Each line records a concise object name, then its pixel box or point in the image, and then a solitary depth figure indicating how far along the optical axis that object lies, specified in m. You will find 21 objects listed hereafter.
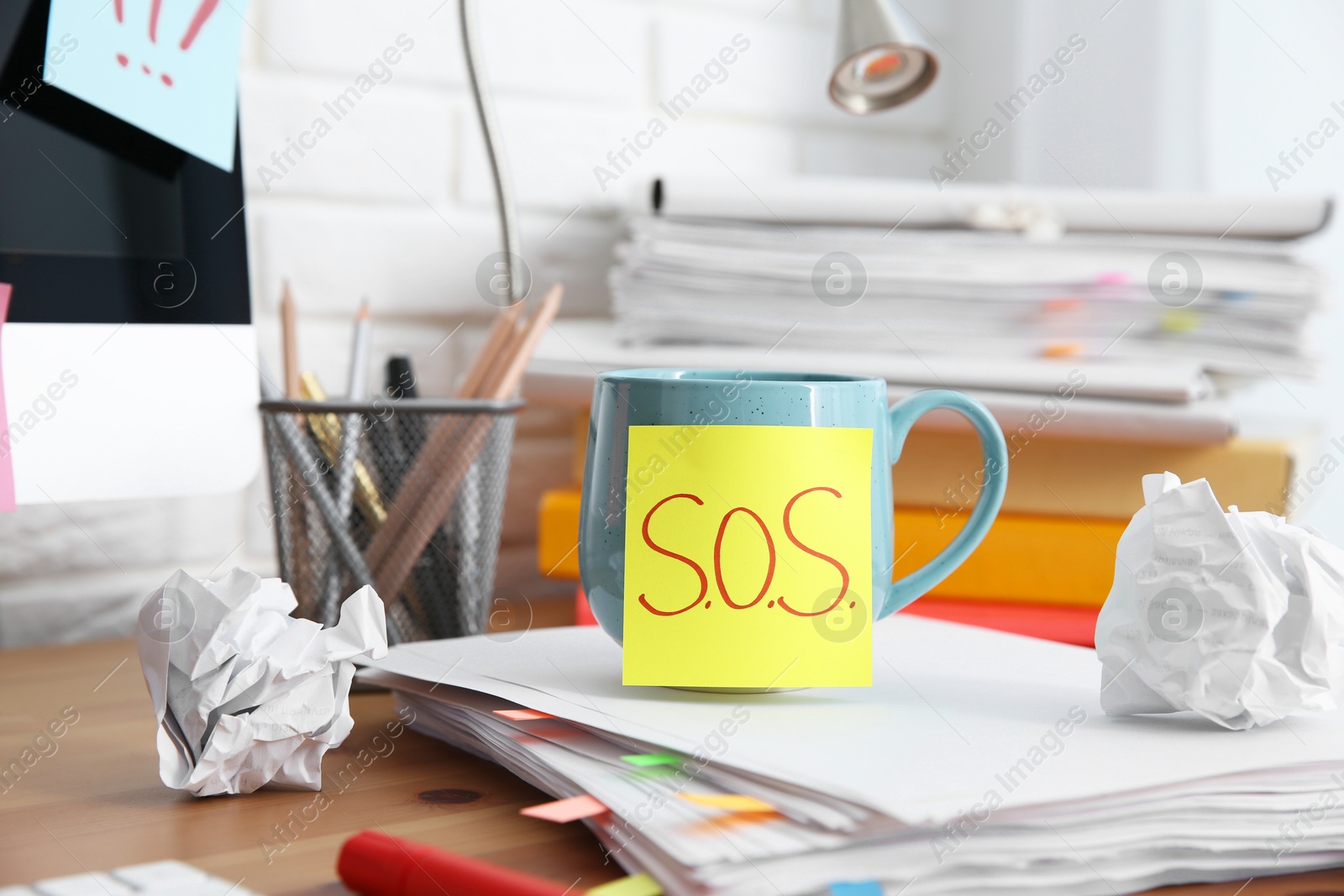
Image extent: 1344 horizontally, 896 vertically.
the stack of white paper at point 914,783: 0.33
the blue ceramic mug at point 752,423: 0.46
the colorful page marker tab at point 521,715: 0.44
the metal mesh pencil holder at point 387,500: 0.61
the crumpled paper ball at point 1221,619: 0.41
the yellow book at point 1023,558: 0.72
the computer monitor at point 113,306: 0.50
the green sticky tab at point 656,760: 0.39
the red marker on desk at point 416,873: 0.33
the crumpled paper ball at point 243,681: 0.42
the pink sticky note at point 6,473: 0.48
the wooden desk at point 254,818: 0.37
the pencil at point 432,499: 0.62
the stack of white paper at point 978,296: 0.78
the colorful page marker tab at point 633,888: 0.33
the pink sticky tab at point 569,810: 0.36
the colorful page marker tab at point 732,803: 0.35
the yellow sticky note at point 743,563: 0.45
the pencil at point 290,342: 0.65
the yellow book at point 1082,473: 0.70
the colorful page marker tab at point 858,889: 0.32
